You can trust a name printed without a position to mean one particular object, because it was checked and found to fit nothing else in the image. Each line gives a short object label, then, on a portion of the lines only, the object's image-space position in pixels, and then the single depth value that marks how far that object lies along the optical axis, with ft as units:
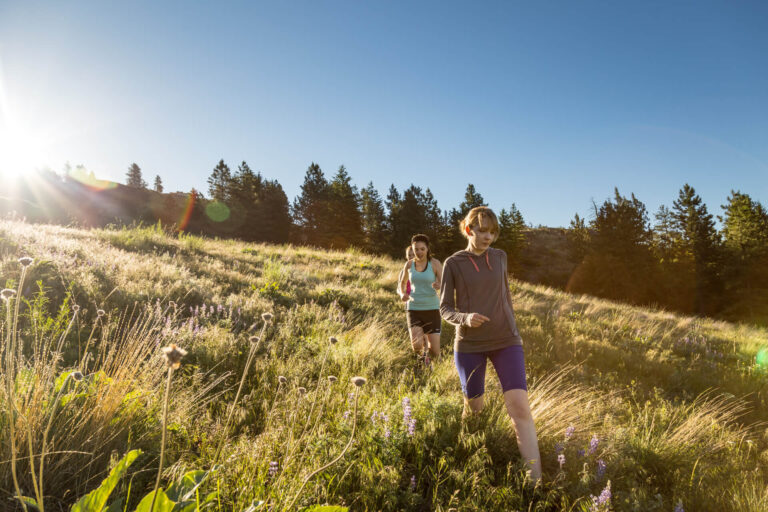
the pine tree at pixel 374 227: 141.59
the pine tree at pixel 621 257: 112.88
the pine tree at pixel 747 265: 104.06
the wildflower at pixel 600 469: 8.60
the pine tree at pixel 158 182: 269.23
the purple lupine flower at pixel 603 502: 7.02
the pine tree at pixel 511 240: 130.89
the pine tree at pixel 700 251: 114.42
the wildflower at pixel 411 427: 8.73
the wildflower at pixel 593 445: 9.10
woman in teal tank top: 18.13
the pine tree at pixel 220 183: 159.63
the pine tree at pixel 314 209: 151.02
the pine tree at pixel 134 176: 272.92
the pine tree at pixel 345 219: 147.23
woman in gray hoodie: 9.69
